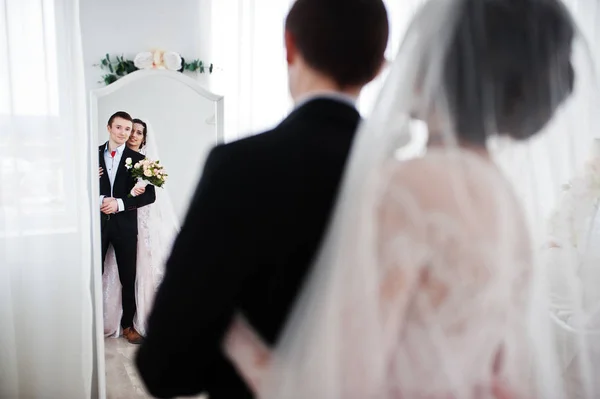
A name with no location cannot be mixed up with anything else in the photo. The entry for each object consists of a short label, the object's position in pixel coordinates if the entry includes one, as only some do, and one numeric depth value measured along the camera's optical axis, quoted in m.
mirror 1.62
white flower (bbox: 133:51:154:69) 1.66
